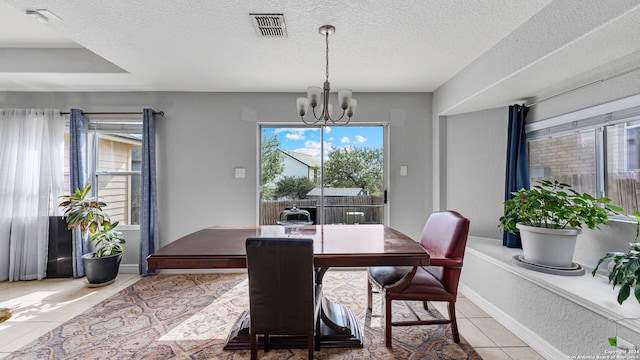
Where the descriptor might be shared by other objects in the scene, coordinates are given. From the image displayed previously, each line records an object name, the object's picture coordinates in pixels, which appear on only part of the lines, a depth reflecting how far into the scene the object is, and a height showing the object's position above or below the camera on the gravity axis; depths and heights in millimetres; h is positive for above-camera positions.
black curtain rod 3539 +920
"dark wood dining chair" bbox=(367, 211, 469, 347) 1982 -711
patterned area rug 1944 -1197
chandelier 2049 +651
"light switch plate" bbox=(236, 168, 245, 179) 3662 +151
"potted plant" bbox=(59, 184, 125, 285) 3137 -589
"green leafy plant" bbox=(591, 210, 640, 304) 1359 -437
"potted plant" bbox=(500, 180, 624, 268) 1925 -262
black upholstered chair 1581 -611
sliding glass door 3760 +173
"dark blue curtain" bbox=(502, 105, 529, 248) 2816 +279
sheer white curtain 3375 -66
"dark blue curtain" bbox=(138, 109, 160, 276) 3471 -139
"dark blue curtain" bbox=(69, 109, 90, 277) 3410 +209
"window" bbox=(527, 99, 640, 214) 1974 +277
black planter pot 3129 -971
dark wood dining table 1645 -424
